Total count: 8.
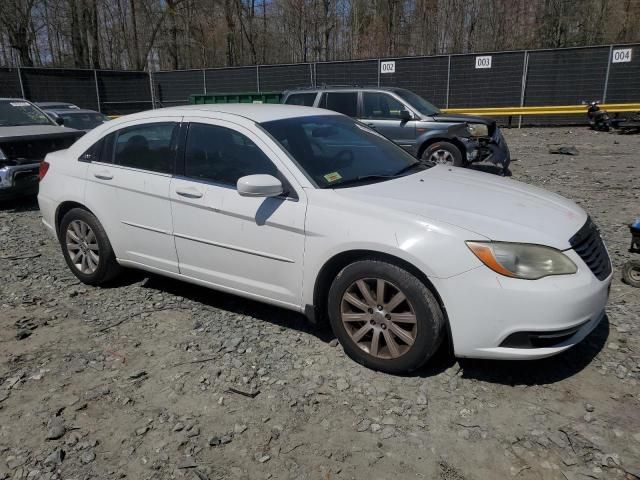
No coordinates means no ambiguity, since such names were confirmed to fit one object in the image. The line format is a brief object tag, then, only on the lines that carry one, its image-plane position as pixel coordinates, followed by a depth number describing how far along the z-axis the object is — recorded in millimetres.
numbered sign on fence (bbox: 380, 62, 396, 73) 19320
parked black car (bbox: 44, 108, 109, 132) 11734
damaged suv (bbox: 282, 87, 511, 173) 9617
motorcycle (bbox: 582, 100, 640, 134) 15602
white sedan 2951
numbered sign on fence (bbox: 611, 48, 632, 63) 16953
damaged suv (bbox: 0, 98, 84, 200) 7559
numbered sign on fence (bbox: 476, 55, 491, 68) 18391
